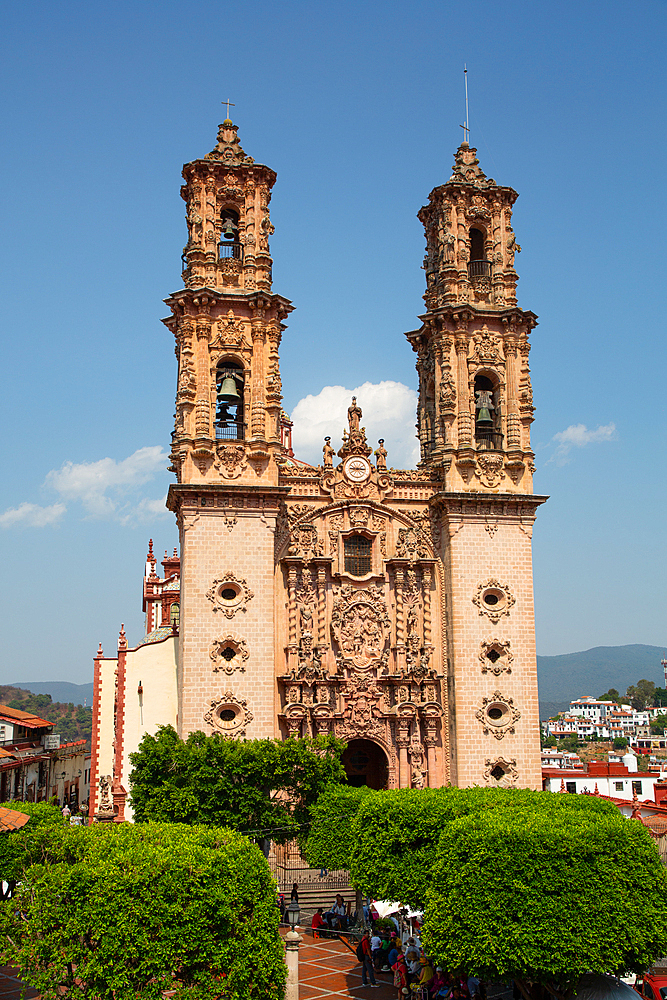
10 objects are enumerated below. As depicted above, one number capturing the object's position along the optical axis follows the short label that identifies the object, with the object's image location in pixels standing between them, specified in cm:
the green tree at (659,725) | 16762
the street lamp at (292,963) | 2209
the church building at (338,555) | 3497
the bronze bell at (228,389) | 3681
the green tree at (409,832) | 2419
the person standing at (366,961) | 2450
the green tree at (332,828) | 2869
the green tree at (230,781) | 2922
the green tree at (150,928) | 1778
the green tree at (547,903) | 1912
